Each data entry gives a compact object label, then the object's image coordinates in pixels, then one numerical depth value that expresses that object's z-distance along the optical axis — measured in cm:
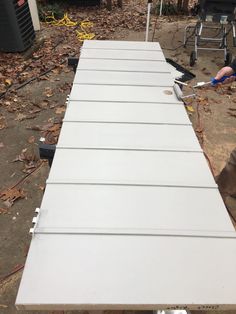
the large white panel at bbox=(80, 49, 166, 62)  386
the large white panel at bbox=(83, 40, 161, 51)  416
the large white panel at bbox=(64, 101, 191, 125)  267
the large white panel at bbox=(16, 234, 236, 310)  140
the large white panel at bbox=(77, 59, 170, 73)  357
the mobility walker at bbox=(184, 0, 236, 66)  649
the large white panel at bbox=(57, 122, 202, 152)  236
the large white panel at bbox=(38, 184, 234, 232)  174
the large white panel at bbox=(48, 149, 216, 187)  204
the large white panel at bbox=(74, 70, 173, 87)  328
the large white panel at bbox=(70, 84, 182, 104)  298
